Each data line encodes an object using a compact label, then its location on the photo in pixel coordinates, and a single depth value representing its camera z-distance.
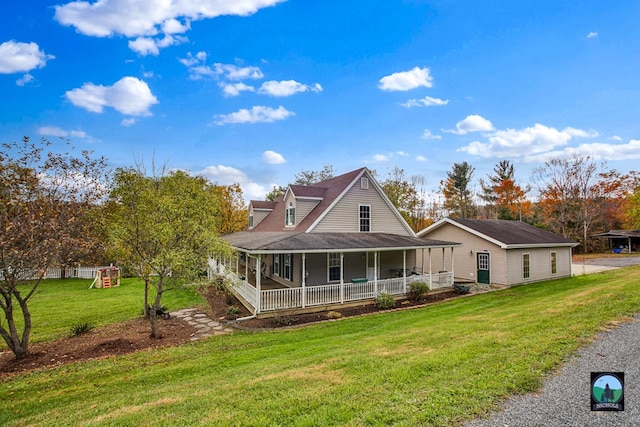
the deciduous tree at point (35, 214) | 7.16
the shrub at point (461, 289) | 15.79
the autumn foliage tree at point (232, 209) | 31.98
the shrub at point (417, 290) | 14.30
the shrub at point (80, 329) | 9.98
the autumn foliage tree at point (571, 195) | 38.22
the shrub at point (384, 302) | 13.02
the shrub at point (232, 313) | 11.79
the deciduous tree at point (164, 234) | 9.55
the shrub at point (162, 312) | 11.95
